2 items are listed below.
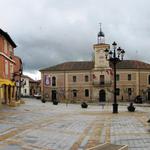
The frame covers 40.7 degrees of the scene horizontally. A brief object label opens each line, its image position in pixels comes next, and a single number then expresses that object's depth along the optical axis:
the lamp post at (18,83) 24.43
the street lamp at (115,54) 14.70
